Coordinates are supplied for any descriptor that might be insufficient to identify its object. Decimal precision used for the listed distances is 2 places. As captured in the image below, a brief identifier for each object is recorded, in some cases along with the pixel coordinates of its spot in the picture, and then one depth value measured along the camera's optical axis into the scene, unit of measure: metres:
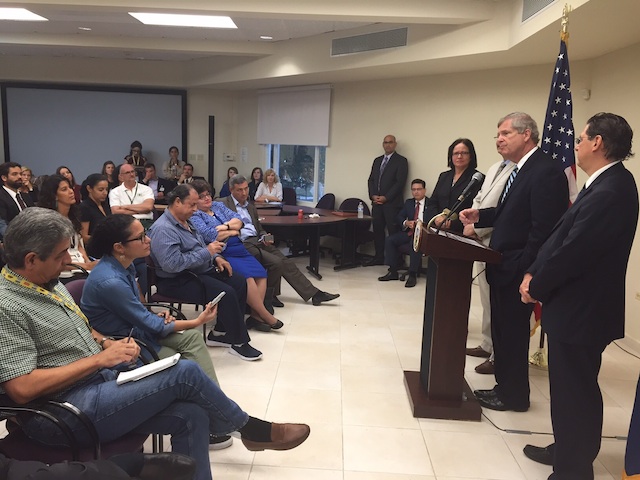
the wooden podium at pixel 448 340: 2.89
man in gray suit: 4.68
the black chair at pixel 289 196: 8.45
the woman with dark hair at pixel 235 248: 4.18
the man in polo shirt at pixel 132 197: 5.03
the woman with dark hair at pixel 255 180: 8.66
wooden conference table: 5.85
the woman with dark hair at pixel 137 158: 9.21
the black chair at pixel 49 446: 1.61
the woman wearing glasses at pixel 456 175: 4.52
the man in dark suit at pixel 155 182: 8.96
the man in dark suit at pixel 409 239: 6.15
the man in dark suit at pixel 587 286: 2.05
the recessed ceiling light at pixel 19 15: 6.17
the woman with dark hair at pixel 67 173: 6.36
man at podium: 2.69
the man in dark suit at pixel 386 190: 6.99
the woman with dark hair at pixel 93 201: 4.04
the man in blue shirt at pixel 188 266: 3.53
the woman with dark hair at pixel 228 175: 8.16
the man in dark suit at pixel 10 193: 4.05
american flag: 3.40
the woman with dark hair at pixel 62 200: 3.64
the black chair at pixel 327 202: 7.94
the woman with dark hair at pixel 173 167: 9.34
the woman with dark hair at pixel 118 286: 2.28
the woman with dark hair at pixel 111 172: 7.40
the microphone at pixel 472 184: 2.73
